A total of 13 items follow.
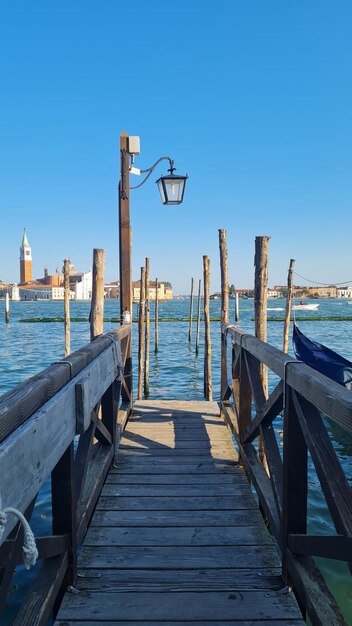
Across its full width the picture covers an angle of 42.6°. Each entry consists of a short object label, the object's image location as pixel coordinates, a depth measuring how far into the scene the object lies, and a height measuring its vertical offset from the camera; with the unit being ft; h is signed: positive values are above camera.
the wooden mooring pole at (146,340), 37.71 -3.92
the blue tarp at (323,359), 28.14 -4.26
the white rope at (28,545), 3.82 -2.14
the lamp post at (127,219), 18.45 +3.21
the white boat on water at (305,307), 223.30 -4.87
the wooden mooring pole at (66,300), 43.51 -0.33
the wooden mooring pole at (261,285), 16.12 +0.44
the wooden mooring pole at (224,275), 23.10 +1.27
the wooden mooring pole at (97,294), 17.30 +0.12
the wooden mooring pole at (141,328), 32.50 -2.43
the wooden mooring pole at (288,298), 42.63 -0.08
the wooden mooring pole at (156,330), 65.09 -4.77
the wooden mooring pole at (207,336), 30.66 -2.91
